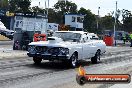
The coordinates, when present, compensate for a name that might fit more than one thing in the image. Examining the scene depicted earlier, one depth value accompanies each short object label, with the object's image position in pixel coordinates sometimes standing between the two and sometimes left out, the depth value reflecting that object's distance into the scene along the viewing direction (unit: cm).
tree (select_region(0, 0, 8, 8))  10902
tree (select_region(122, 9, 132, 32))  12706
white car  1675
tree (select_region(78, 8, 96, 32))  10538
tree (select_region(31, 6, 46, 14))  10872
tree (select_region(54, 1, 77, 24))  10857
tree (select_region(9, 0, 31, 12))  9462
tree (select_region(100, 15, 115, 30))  12288
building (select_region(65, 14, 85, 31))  6469
